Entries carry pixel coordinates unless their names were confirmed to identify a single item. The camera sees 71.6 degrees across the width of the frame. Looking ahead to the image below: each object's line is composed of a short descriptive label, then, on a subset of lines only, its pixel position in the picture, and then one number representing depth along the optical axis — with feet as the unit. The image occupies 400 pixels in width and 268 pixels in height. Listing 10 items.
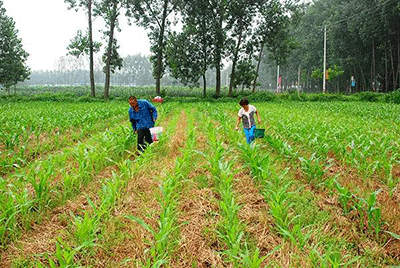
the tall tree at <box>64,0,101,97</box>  86.69
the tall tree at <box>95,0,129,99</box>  90.40
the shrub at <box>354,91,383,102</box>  92.63
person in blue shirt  21.95
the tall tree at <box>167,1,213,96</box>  95.45
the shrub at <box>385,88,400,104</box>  81.15
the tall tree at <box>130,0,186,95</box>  94.58
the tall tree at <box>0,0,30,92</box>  124.16
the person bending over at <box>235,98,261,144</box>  22.31
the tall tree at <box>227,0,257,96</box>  99.96
